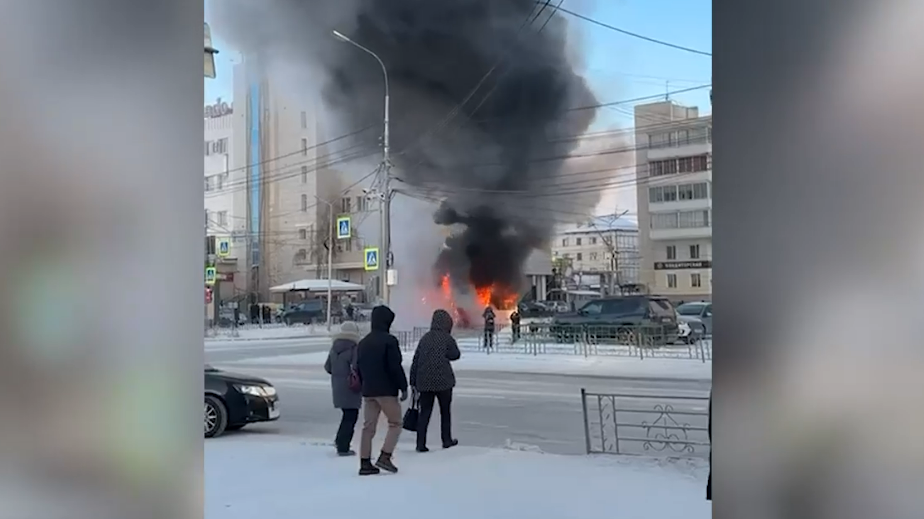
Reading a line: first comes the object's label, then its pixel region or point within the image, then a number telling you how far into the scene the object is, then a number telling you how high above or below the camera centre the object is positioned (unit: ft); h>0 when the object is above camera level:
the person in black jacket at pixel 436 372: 16.52 -2.14
